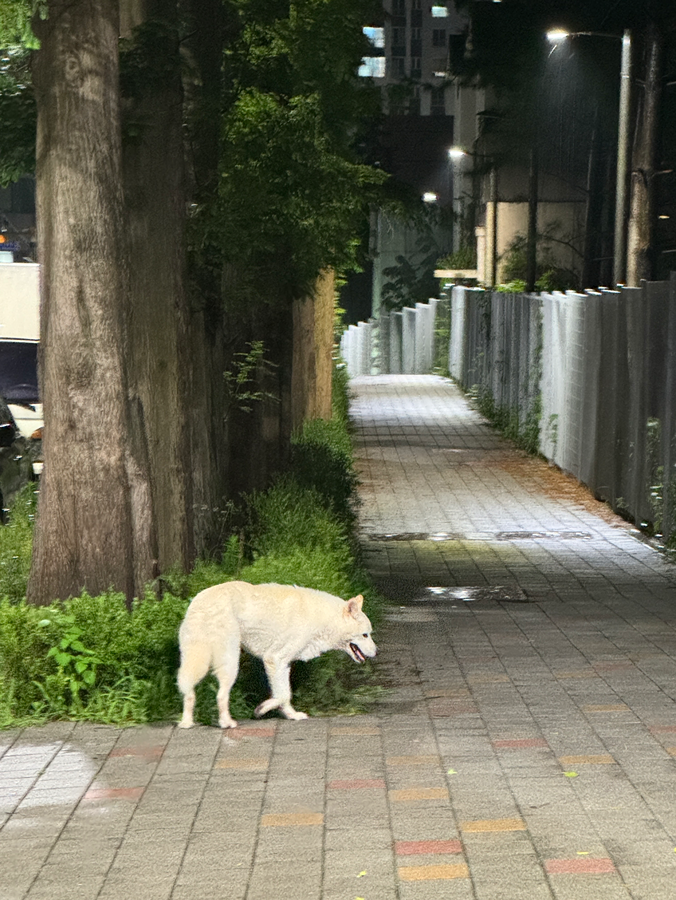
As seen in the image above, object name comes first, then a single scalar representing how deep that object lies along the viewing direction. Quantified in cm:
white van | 2020
